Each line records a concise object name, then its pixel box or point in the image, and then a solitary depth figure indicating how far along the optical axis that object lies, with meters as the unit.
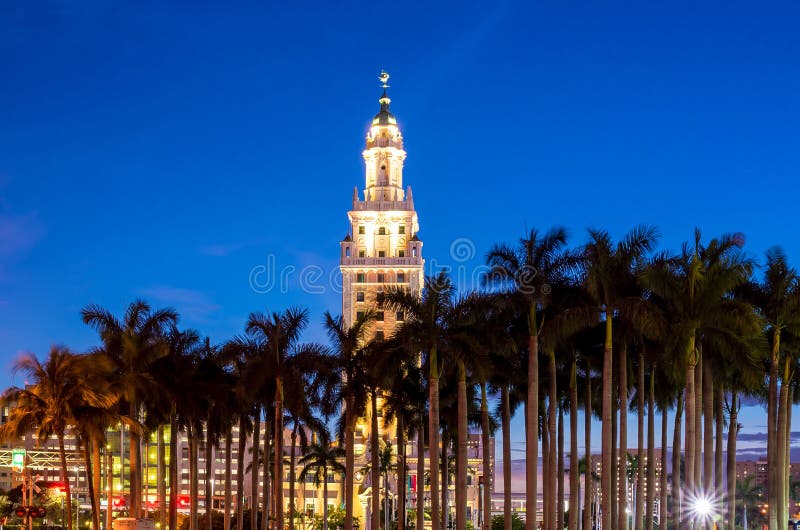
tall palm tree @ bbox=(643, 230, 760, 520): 48.09
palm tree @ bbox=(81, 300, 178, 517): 63.25
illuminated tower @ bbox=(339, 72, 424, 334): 172.65
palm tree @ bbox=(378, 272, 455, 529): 54.06
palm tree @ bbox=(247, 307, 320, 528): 62.53
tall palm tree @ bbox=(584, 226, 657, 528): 50.69
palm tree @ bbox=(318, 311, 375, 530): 61.19
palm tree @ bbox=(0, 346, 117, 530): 57.56
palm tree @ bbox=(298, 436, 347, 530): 102.45
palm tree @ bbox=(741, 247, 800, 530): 54.08
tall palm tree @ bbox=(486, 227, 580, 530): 53.34
